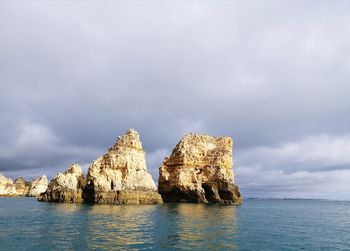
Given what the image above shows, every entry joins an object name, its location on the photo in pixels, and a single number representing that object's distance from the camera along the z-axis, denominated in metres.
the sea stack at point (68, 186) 92.38
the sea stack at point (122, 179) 87.12
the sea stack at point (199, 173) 103.12
